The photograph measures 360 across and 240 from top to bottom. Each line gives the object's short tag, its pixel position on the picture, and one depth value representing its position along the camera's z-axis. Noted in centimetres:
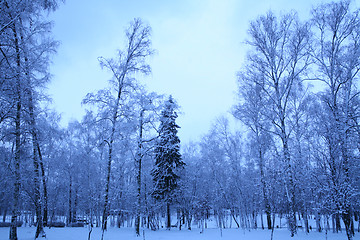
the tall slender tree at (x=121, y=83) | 1373
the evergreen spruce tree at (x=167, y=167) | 2278
